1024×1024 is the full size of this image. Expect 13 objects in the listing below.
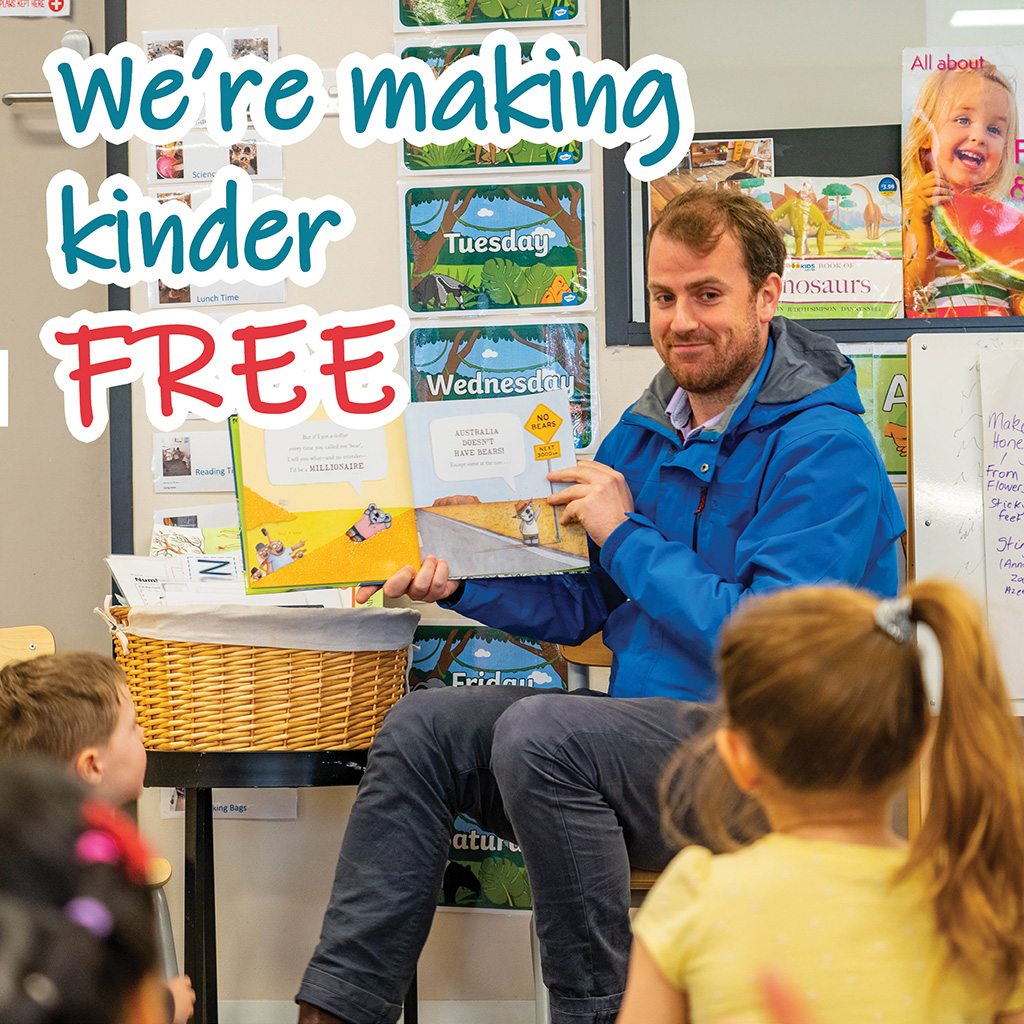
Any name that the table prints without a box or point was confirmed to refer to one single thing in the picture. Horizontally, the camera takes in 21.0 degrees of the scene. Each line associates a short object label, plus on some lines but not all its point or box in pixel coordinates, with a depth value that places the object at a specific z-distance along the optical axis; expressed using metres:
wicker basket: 3.92
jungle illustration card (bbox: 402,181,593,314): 4.29
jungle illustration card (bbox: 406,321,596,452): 4.29
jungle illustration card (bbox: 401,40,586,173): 4.29
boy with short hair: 3.60
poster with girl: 4.29
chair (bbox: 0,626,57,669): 4.03
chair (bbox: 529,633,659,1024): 3.71
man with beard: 3.64
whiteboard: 4.11
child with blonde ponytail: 2.54
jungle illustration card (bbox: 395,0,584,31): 4.29
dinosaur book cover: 4.28
